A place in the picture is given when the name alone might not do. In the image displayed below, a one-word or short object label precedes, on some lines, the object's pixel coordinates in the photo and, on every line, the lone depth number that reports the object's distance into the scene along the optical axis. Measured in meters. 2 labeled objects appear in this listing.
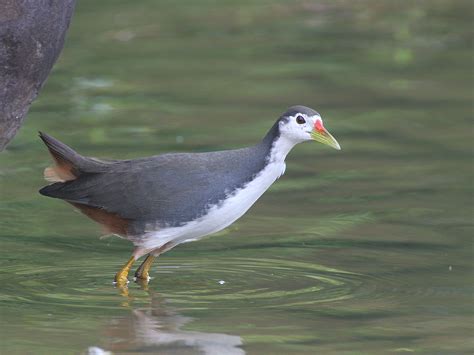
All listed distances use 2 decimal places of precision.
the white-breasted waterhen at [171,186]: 17.84
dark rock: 16.30
